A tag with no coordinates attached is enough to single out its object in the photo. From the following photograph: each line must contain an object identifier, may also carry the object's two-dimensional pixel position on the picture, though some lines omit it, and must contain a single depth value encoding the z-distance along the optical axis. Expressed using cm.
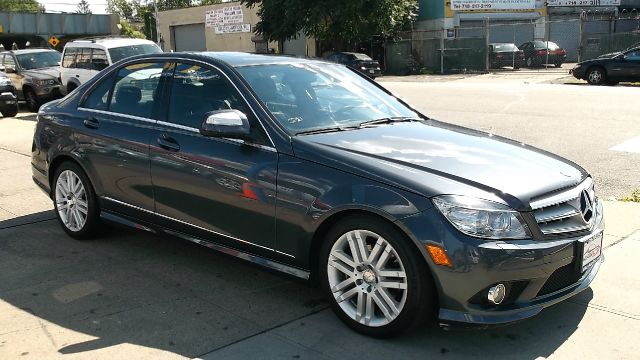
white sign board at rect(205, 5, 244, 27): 4866
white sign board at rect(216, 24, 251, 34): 4841
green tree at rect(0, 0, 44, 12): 11500
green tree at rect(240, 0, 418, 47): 3491
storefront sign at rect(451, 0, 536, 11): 4031
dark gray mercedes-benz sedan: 334
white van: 1502
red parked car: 3381
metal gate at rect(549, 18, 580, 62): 4097
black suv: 1596
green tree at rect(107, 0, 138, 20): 13112
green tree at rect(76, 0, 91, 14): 13845
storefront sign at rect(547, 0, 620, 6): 4091
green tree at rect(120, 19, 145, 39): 6700
